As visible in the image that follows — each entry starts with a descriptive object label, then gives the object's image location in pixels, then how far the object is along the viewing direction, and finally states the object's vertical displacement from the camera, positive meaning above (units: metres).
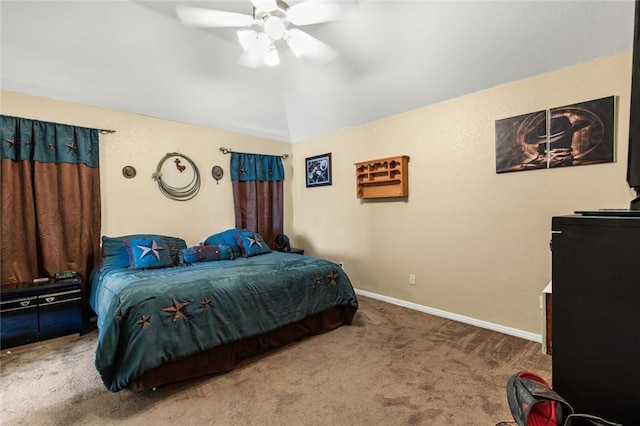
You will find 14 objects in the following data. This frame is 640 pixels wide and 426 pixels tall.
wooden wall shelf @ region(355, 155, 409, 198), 3.55 +0.30
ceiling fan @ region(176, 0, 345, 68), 2.04 +1.33
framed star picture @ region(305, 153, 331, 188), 4.49 +0.50
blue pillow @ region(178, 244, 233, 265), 3.32 -0.57
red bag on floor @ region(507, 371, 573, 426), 0.81 -0.58
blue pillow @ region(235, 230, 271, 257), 3.73 -0.51
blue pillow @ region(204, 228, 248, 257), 3.75 -0.47
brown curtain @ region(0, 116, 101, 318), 2.83 +0.06
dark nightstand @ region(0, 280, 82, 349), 2.53 -0.95
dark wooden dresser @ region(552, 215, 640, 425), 0.79 -0.33
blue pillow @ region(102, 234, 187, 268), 3.03 -0.48
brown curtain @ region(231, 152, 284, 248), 4.45 +0.16
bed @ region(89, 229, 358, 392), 1.93 -0.80
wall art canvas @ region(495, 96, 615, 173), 2.32 +0.53
